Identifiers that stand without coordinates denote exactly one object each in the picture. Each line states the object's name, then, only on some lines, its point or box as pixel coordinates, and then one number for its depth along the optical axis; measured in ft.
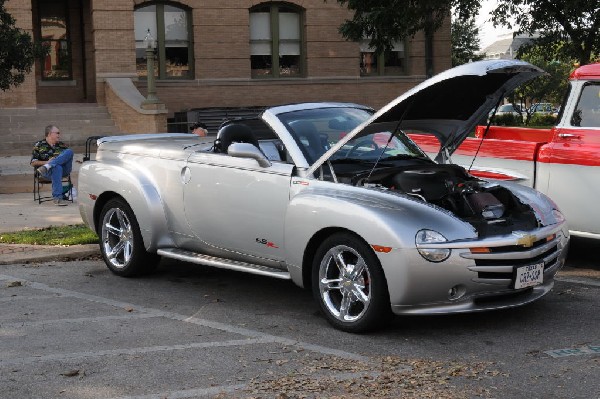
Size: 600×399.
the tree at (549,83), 86.89
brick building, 95.61
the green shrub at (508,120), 102.00
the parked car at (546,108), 146.91
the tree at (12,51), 59.77
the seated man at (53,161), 47.65
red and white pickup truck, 29.71
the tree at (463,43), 160.15
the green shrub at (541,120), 107.09
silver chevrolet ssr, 21.76
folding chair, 48.32
